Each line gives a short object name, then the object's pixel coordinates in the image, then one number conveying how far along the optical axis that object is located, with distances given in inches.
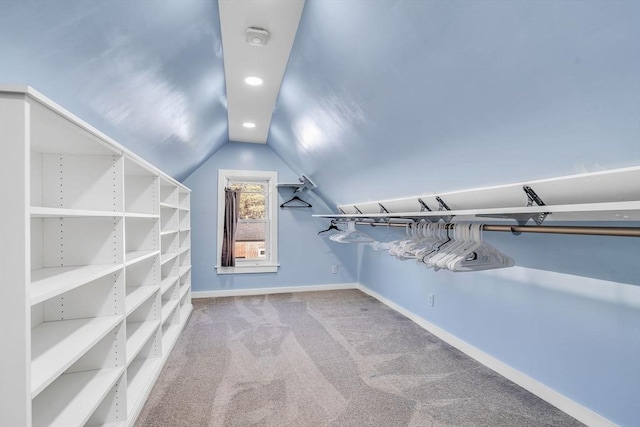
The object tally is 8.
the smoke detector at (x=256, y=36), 77.0
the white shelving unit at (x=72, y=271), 36.6
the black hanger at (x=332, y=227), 194.0
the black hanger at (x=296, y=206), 204.7
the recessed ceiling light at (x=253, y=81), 105.2
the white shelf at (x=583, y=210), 42.9
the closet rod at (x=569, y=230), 46.1
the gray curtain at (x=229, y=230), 193.0
